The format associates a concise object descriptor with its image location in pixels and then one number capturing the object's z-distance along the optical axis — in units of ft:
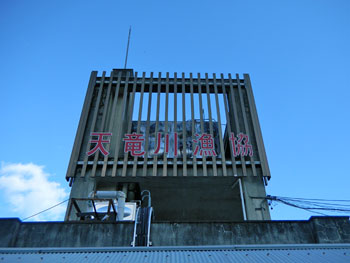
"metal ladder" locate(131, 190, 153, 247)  41.52
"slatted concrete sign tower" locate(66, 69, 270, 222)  62.85
